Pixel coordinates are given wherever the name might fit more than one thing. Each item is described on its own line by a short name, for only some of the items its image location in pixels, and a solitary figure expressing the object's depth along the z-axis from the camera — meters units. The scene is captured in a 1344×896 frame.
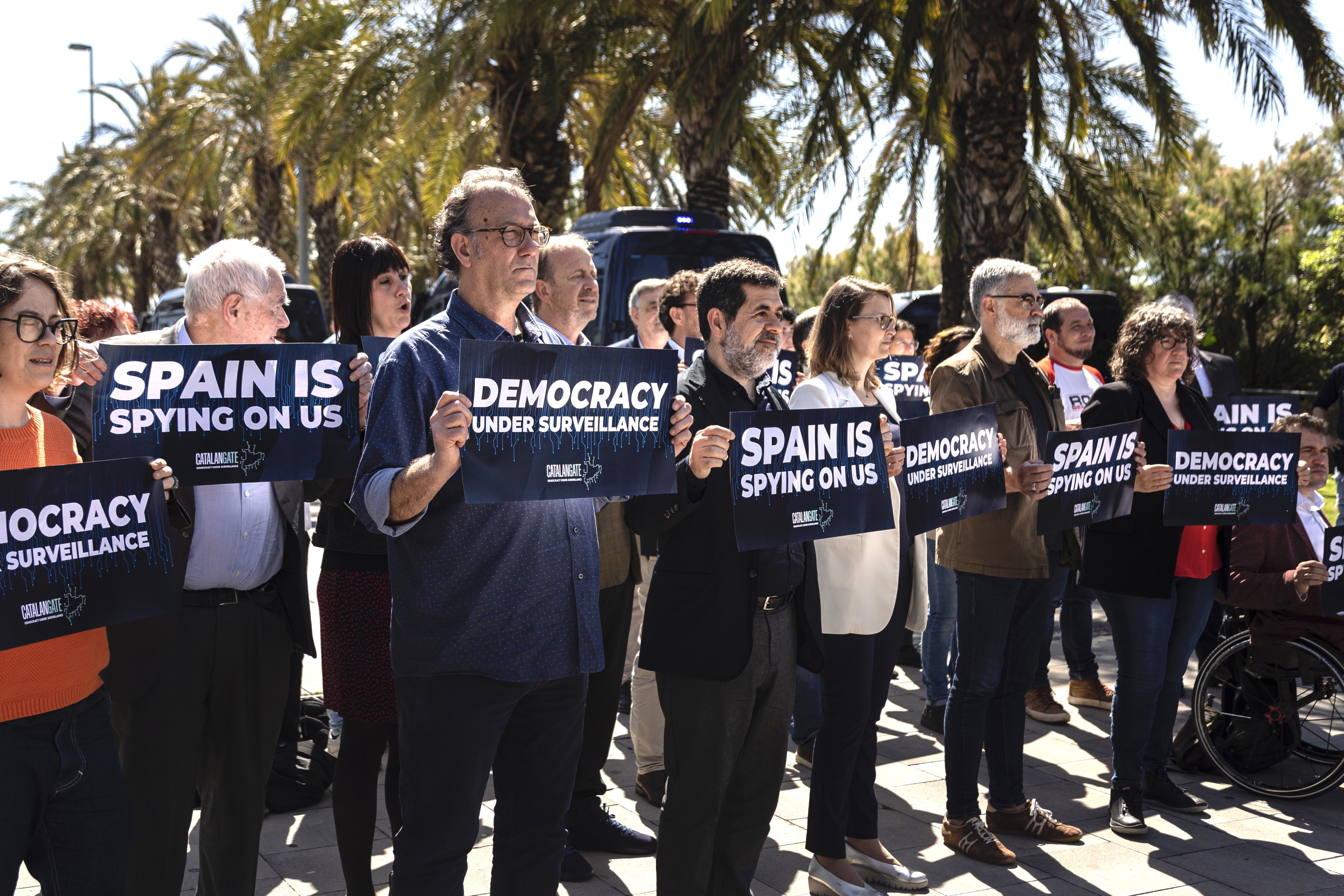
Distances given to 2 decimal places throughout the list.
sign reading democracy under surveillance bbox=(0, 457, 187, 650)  2.43
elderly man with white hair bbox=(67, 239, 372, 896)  2.95
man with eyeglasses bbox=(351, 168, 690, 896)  2.67
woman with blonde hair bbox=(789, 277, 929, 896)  3.75
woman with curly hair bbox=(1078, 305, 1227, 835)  4.59
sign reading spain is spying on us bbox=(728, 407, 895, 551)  3.26
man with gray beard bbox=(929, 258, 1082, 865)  4.26
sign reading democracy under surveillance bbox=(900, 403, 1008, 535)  3.89
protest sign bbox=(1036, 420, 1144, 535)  4.26
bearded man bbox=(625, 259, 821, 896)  3.24
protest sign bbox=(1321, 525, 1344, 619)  4.77
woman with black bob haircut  3.39
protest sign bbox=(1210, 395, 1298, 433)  5.47
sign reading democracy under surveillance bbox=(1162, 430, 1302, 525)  4.63
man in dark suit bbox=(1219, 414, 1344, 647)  4.86
